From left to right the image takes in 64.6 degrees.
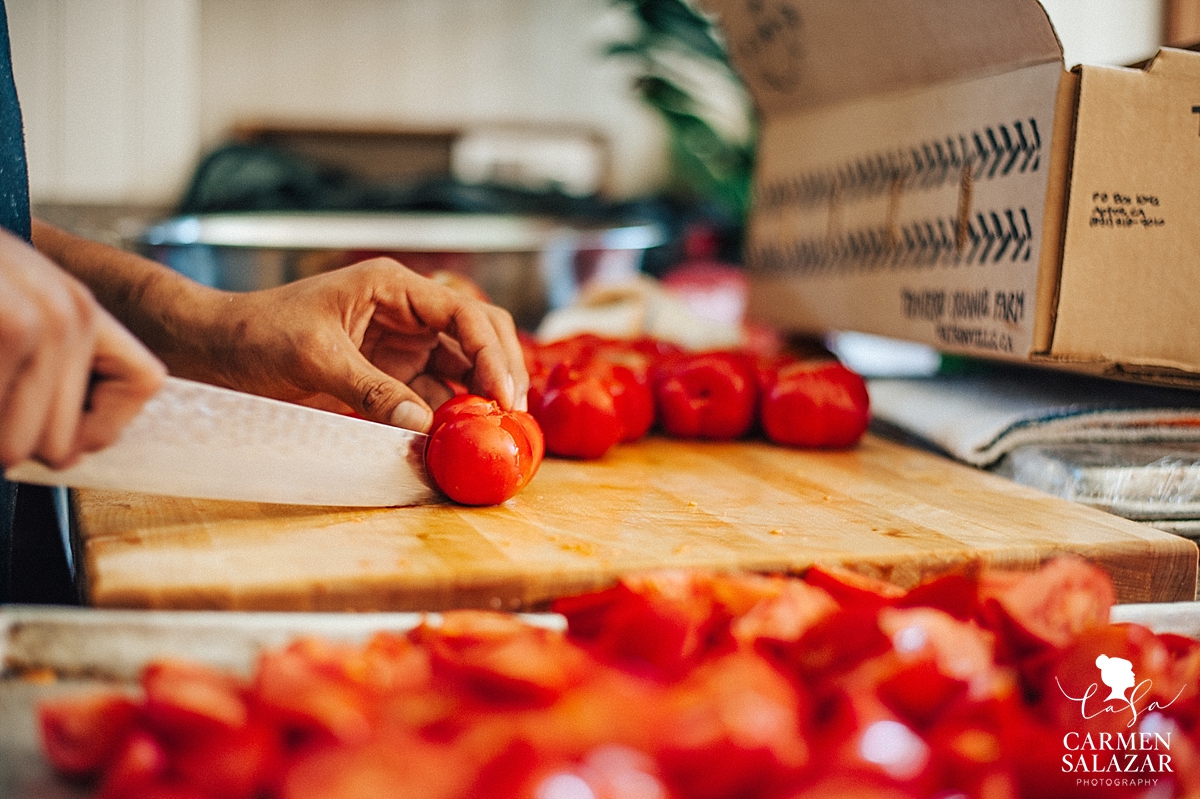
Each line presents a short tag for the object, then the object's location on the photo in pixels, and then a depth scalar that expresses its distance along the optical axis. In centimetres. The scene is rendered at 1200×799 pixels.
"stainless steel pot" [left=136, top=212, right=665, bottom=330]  159
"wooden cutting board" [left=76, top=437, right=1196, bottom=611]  72
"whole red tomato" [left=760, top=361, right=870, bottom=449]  128
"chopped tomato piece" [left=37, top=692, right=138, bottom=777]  51
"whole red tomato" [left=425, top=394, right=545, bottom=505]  89
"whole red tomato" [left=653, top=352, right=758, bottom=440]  133
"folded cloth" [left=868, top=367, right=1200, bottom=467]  116
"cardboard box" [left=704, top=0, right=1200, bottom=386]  104
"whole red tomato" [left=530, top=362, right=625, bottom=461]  114
